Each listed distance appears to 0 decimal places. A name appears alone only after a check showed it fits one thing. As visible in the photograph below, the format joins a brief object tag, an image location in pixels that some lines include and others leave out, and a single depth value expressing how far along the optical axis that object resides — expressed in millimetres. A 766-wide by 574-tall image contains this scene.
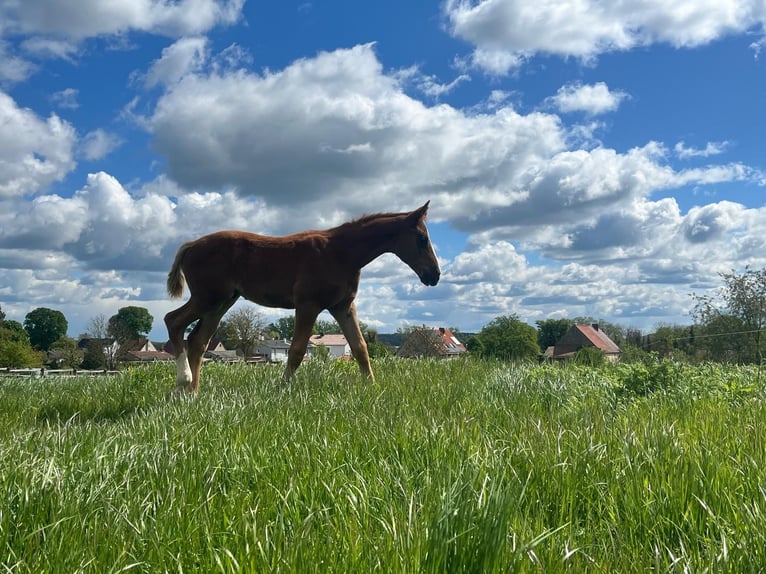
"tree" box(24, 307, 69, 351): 96562
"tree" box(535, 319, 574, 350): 92125
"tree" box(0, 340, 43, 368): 54281
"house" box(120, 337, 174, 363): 62156
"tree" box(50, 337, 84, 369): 60250
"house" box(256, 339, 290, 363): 118312
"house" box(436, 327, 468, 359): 102200
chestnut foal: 8117
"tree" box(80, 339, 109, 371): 58162
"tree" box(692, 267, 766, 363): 37594
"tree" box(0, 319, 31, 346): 64062
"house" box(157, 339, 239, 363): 92312
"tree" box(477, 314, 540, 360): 62344
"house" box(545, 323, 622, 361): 73875
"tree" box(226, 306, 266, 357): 57219
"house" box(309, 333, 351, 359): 102175
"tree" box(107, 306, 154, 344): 94919
